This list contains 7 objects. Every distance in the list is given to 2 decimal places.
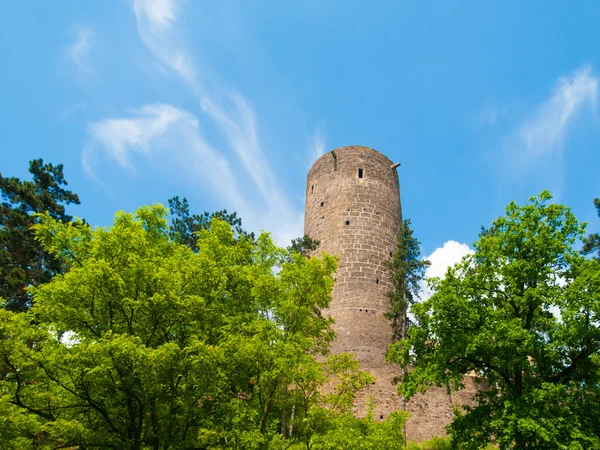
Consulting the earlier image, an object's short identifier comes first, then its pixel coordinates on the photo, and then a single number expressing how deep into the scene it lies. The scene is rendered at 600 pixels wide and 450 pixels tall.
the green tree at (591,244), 20.00
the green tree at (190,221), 21.59
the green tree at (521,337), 10.40
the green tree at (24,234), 18.31
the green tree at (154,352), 8.73
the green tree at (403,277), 20.80
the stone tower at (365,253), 19.28
